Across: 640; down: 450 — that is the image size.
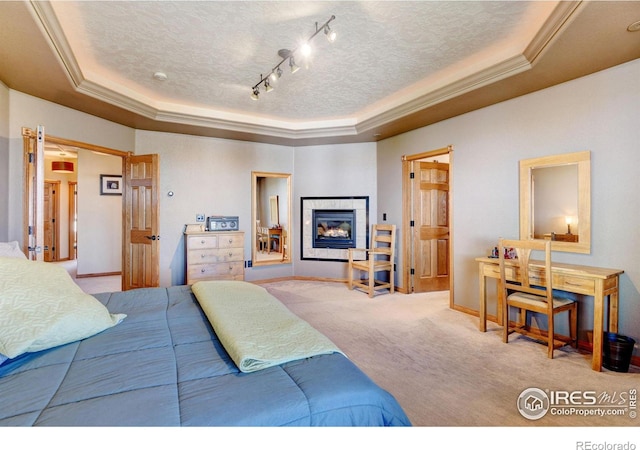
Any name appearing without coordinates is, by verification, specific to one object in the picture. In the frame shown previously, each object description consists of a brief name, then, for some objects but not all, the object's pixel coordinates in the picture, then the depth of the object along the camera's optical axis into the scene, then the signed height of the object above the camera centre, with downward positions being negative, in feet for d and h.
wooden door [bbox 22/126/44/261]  9.31 +1.03
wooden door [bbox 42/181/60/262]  25.30 +0.44
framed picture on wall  20.45 +2.68
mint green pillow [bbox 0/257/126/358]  3.85 -1.16
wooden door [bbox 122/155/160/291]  14.12 +0.10
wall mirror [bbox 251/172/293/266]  26.07 +0.72
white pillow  6.11 -0.51
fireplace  17.94 -0.06
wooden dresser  14.70 -1.45
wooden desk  7.96 -1.61
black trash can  7.79 -3.20
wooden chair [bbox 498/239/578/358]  8.61 -1.95
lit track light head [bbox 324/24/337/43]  7.68 +4.74
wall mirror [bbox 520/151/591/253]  9.29 +0.78
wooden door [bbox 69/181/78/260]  26.55 +0.54
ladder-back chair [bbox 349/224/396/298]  15.48 -1.83
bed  2.94 -1.73
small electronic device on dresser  15.89 +0.11
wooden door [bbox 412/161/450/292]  15.93 -0.06
